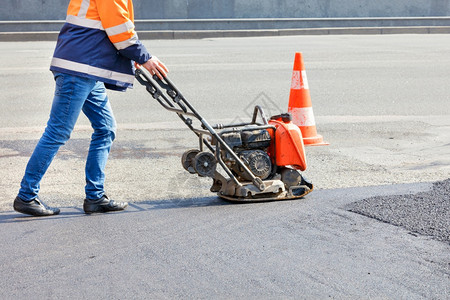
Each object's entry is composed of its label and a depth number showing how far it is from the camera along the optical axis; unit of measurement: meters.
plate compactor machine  6.78
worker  6.08
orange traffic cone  9.66
